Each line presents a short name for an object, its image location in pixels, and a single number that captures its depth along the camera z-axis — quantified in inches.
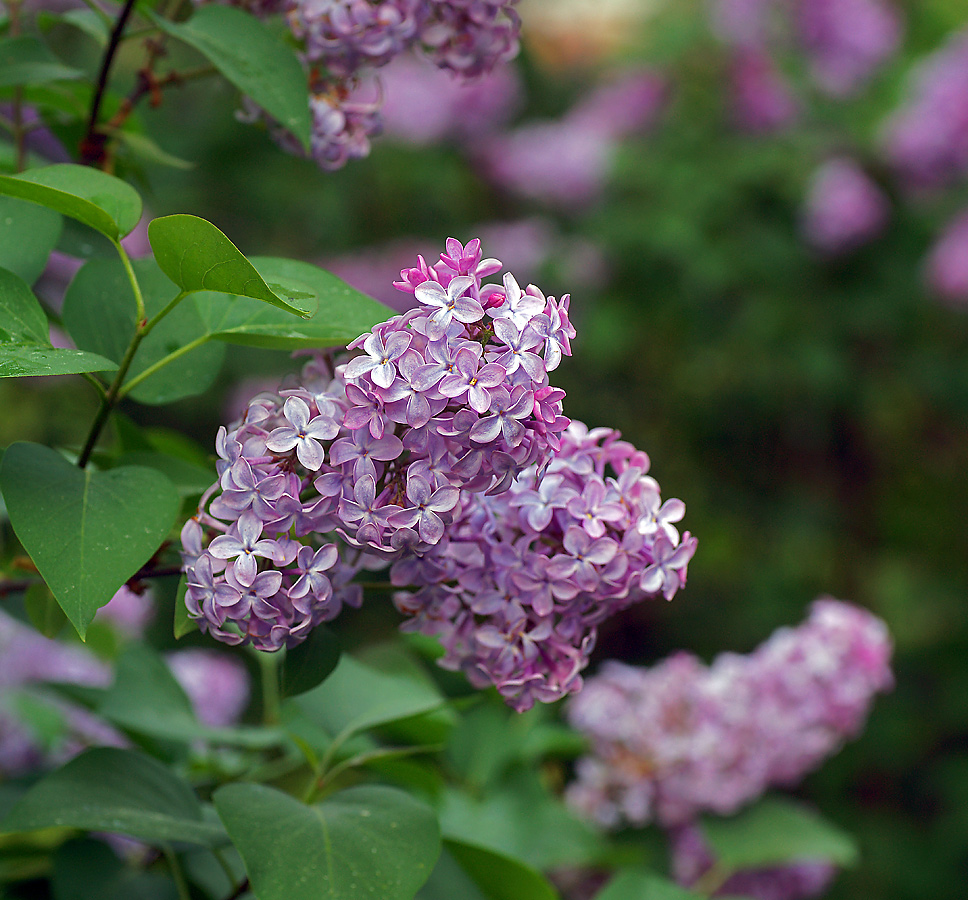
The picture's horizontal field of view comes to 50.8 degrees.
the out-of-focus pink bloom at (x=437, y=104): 110.0
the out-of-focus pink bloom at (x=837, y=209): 92.2
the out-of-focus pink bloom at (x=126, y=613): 61.4
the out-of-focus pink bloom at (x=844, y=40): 106.1
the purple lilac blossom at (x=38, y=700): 40.8
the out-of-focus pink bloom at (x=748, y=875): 44.3
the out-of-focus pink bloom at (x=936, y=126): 90.4
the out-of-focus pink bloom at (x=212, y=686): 51.6
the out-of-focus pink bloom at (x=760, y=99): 99.5
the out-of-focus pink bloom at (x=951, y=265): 89.0
